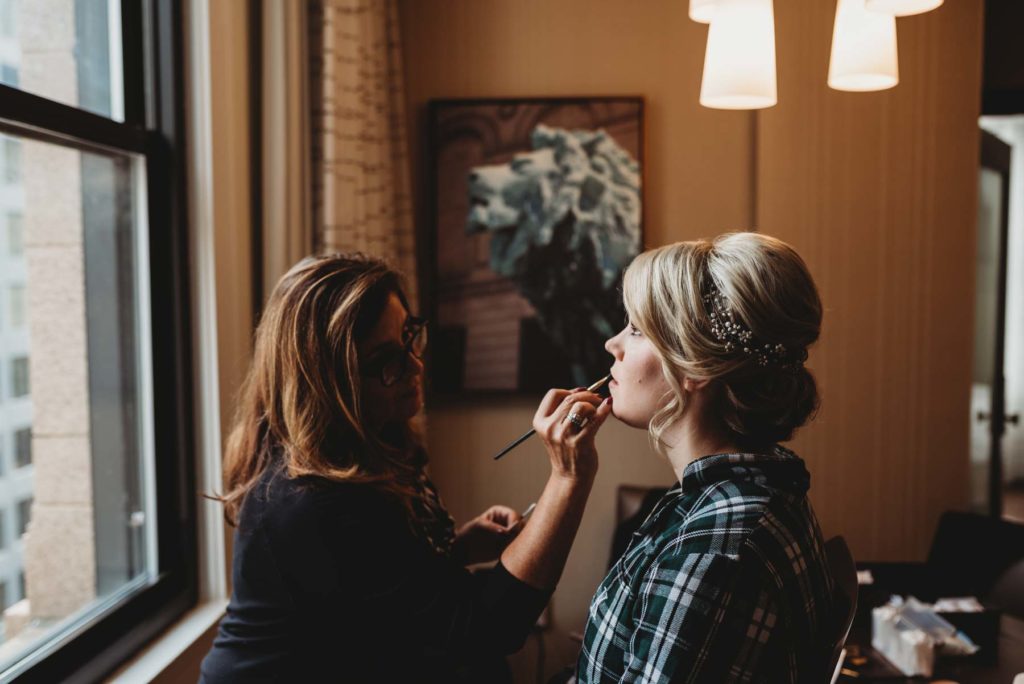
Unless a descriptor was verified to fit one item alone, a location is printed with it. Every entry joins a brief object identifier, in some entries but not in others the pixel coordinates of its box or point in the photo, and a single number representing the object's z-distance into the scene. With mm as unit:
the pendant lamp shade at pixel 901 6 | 1374
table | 1620
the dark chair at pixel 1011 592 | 2371
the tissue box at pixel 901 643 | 1623
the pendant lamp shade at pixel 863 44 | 1553
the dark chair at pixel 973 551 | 2611
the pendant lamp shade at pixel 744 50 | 1460
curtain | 2451
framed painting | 2920
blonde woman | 971
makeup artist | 1217
